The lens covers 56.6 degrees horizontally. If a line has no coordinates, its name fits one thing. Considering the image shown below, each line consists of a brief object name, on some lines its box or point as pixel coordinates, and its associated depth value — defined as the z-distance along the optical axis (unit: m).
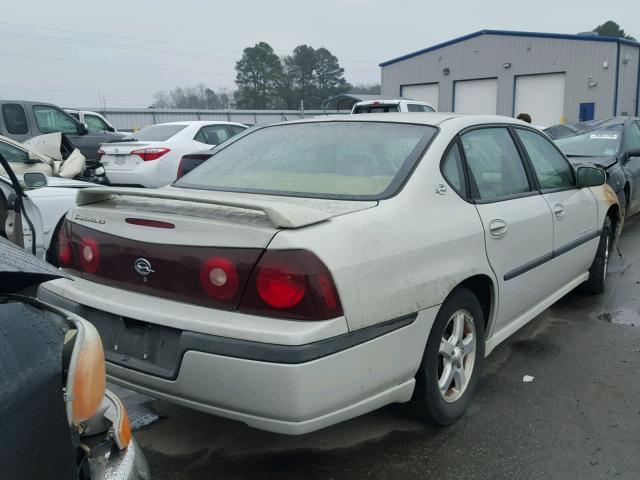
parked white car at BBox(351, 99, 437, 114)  12.91
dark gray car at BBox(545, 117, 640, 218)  6.89
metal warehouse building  23.97
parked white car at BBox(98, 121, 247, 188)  9.88
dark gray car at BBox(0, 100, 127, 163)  11.61
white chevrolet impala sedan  2.24
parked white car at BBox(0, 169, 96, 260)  4.15
